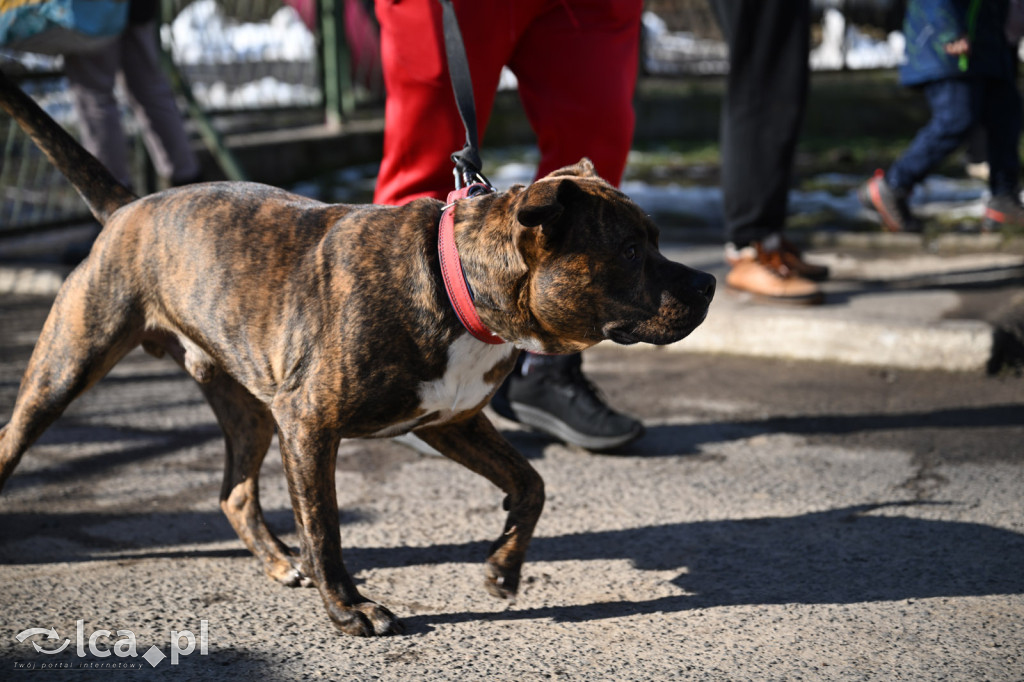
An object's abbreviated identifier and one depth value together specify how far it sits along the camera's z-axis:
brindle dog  2.37
